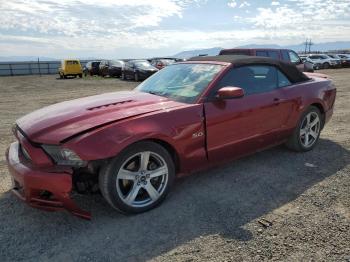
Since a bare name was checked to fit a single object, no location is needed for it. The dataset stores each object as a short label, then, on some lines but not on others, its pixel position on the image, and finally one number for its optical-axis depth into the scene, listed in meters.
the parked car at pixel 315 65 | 31.65
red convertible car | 3.25
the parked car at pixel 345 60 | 33.46
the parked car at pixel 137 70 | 21.71
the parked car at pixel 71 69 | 29.05
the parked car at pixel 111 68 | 27.45
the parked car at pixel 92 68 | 31.52
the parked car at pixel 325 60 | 32.28
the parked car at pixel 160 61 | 25.02
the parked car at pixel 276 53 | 12.50
